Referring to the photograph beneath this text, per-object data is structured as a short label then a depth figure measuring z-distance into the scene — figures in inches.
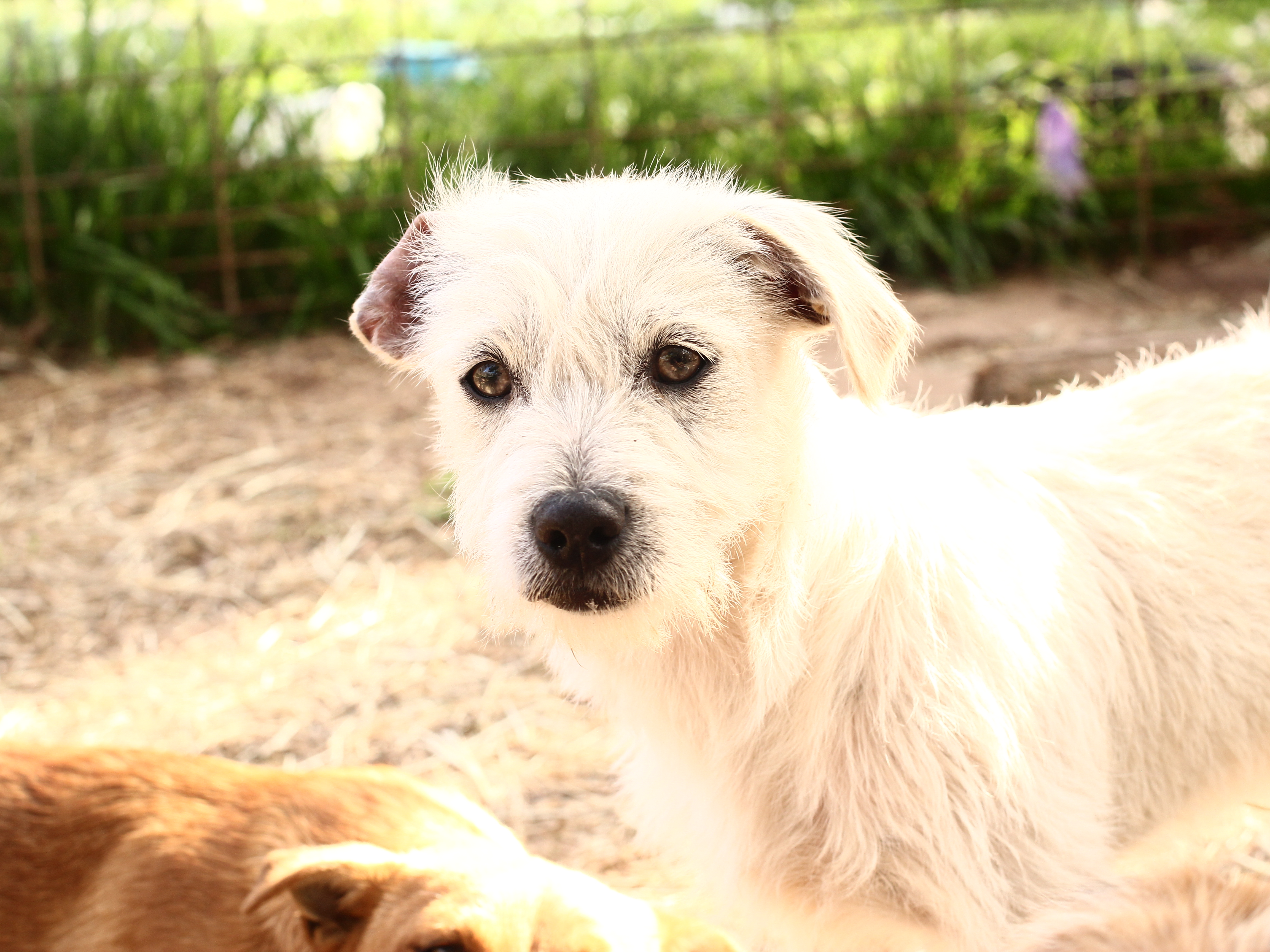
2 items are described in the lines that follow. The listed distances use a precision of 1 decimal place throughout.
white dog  86.9
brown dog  80.0
